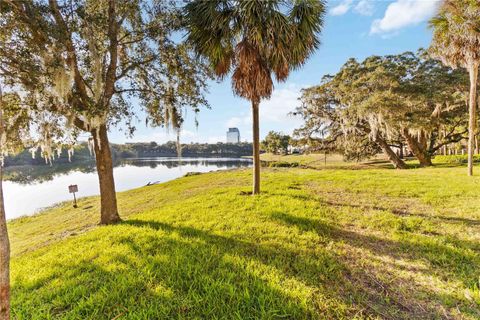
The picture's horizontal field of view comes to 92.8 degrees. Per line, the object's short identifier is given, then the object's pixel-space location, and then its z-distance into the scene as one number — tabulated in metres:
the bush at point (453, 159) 17.97
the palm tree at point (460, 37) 9.09
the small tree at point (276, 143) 53.81
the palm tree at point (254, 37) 6.01
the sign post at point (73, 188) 12.93
